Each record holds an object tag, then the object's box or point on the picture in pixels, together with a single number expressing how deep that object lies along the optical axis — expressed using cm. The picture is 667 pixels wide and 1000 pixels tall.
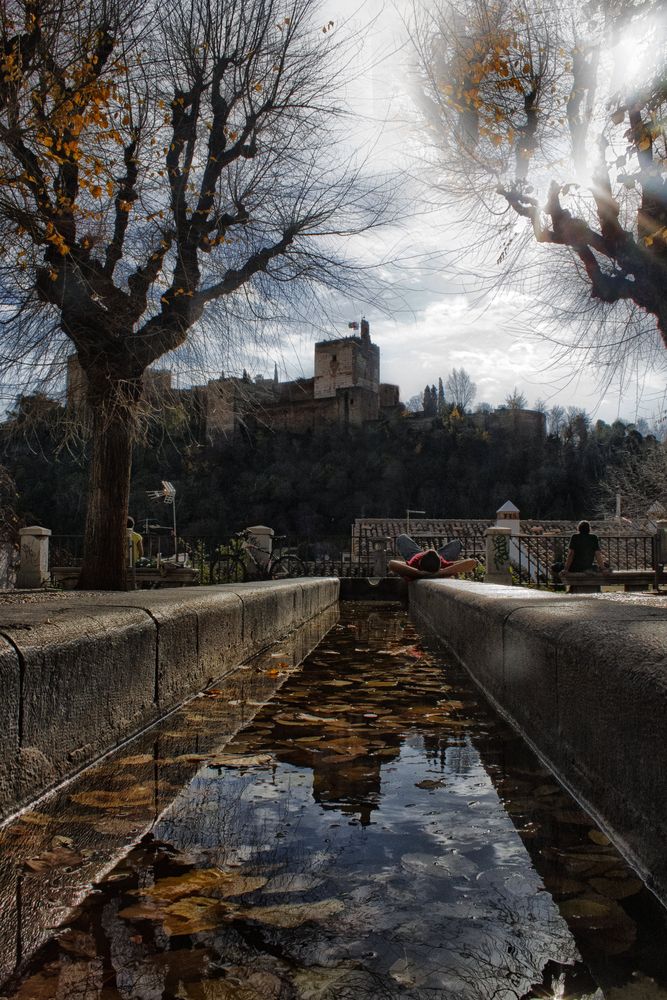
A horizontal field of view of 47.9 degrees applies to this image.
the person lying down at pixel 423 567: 1141
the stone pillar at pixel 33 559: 1329
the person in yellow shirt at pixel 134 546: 1341
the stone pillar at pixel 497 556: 1412
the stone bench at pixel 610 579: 1155
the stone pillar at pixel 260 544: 1466
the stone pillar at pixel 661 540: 1466
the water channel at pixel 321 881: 133
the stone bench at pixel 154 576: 1294
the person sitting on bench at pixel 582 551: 1213
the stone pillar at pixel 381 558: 1884
